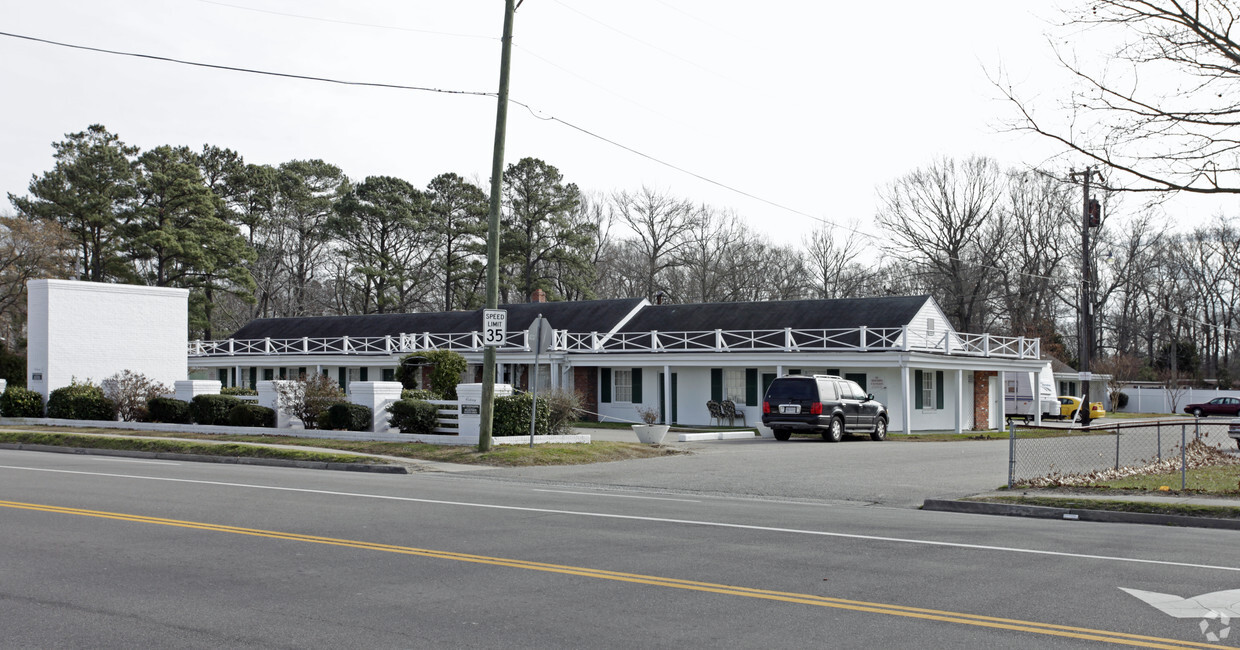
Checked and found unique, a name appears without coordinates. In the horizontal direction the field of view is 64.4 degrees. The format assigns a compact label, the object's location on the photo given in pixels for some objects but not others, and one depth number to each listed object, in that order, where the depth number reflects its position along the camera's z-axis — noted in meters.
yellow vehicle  46.81
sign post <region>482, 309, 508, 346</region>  19.89
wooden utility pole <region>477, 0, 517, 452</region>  20.00
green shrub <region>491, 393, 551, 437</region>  22.86
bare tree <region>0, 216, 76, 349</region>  49.94
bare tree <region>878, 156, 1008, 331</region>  59.19
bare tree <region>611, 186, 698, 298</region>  68.88
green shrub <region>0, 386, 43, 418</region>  30.67
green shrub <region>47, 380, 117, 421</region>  29.39
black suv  28.27
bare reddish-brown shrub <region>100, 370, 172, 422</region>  28.89
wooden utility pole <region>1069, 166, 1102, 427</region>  35.38
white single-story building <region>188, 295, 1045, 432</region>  35.16
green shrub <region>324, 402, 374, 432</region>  24.39
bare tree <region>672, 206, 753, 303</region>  67.81
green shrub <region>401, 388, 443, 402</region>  26.52
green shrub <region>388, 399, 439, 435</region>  23.97
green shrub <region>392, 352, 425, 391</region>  32.75
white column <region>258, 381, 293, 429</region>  25.95
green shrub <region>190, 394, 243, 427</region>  26.83
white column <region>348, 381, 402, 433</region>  24.81
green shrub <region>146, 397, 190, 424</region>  27.67
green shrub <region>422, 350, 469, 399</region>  29.48
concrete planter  25.62
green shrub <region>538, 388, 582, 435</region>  24.58
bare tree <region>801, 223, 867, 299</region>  67.94
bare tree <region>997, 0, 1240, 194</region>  14.26
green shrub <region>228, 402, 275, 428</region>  25.80
